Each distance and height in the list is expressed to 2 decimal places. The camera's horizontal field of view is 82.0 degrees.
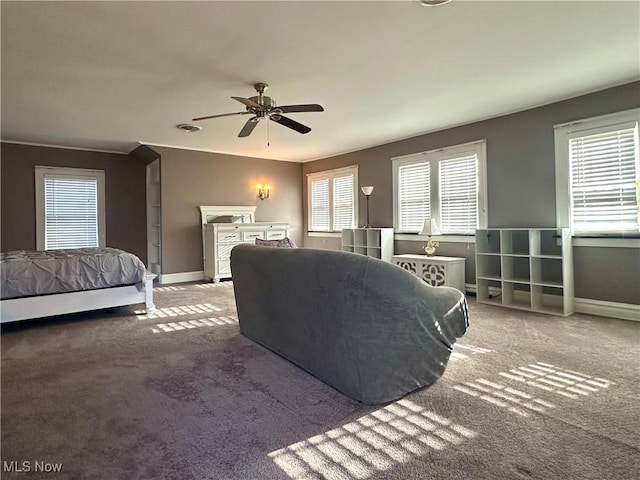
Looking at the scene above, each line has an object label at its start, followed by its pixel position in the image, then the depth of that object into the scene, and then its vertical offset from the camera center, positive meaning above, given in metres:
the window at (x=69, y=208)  6.35 +0.68
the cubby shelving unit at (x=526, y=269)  4.23 -0.40
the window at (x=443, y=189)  5.27 +0.78
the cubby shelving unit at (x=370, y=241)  6.36 -0.01
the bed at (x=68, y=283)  3.66 -0.40
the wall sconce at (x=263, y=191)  7.72 +1.08
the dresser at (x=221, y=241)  6.59 +0.04
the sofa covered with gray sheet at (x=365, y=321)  2.04 -0.49
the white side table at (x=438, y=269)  5.18 -0.43
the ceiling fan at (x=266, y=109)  3.45 +1.29
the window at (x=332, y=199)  7.32 +0.88
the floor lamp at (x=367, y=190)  6.50 +0.90
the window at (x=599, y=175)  3.89 +0.68
